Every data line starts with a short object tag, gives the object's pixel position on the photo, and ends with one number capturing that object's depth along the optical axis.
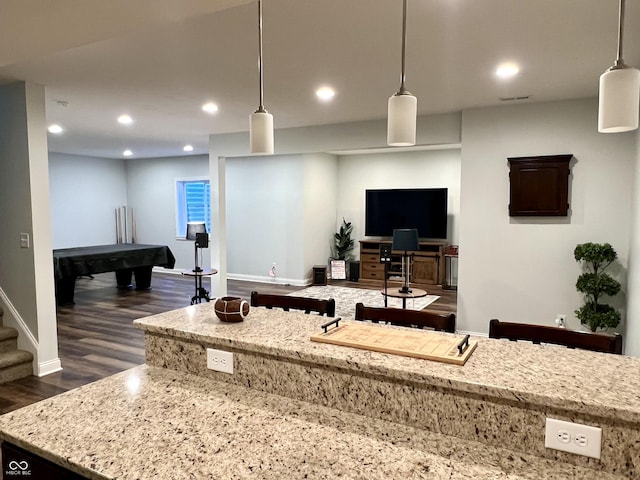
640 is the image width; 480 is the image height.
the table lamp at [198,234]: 6.71
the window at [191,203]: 9.55
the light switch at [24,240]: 3.79
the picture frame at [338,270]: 8.69
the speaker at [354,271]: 8.72
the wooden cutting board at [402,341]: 1.36
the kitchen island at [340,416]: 1.06
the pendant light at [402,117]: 1.64
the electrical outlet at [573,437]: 1.06
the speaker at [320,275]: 8.34
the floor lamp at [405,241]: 4.76
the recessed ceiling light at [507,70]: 3.24
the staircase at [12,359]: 3.71
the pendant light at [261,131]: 1.93
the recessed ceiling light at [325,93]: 3.95
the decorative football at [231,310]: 1.75
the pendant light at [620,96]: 1.24
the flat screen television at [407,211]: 8.18
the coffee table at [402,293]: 4.59
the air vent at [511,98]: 4.20
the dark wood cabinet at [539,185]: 4.36
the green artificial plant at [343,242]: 9.05
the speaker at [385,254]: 5.29
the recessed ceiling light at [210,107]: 4.55
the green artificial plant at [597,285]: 3.96
